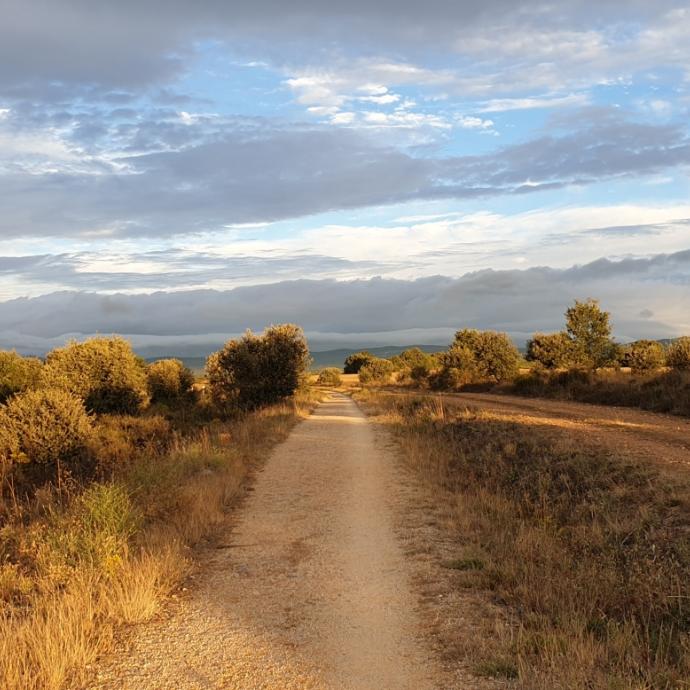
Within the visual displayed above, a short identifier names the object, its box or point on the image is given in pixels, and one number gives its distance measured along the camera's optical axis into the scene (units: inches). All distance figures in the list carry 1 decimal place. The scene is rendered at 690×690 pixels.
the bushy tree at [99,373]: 1403.8
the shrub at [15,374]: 1665.8
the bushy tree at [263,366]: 1421.0
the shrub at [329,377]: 3981.3
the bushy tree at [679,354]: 1120.2
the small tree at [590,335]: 1849.2
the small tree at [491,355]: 2124.8
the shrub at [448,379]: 2161.7
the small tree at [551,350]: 1875.1
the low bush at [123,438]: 737.3
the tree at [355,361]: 5629.9
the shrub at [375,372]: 3639.8
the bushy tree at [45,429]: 858.1
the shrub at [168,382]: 2182.6
